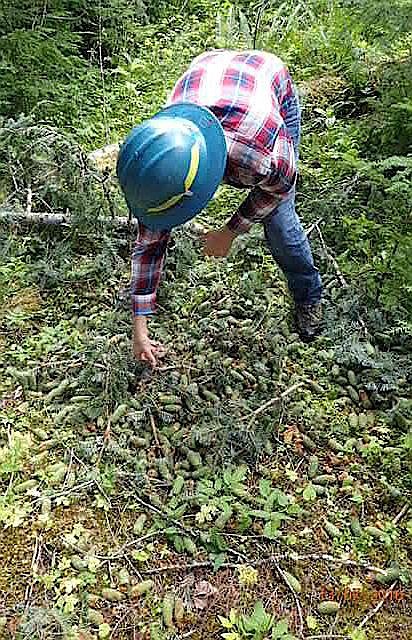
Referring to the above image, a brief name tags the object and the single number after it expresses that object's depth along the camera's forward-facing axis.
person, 2.18
